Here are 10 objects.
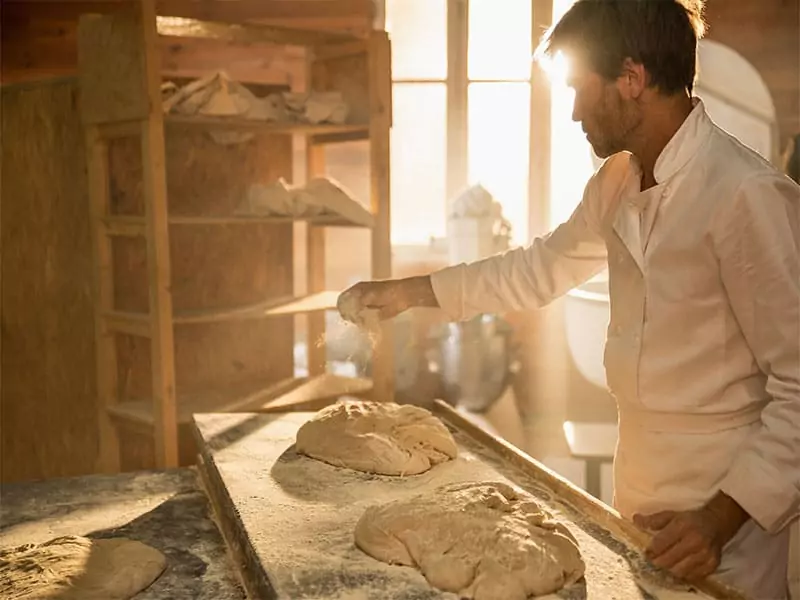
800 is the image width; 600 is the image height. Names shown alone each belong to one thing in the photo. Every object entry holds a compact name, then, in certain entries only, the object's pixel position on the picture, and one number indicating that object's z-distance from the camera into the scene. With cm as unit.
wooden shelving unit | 257
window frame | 417
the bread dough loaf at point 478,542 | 121
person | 131
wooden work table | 142
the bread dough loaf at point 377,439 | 173
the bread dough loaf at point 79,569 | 133
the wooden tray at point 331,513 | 123
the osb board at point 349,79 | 308
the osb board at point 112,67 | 254
